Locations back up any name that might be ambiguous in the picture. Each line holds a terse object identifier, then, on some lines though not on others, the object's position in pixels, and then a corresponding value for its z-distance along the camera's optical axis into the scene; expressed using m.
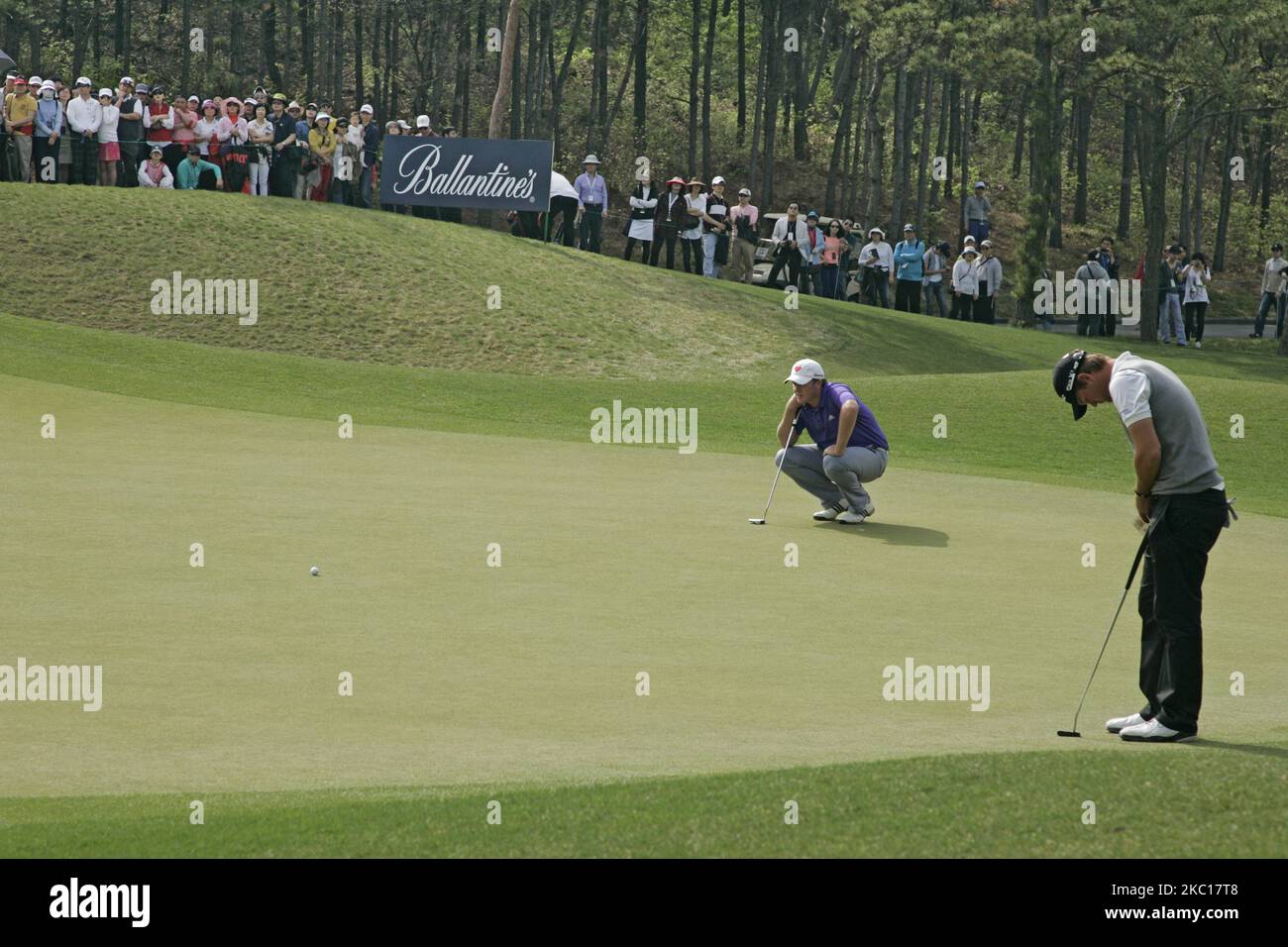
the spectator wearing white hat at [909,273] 40.72
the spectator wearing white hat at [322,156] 36.75
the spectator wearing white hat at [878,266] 41.41
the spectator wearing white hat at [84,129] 33.97
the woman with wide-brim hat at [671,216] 40.09
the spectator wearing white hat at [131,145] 35.53
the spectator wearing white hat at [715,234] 39.38
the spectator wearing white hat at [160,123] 35.06
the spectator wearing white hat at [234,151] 35.59
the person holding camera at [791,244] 39.69
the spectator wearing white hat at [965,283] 40.81
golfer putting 8.02
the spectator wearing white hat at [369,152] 37.56
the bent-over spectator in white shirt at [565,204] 38.47
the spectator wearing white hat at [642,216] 39.69
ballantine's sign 35.47
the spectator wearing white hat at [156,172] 35.47
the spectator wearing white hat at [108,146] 34.62
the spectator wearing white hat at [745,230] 41.22
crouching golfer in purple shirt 14.29
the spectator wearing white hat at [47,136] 33.69
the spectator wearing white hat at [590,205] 38.19
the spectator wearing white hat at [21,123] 33.50
